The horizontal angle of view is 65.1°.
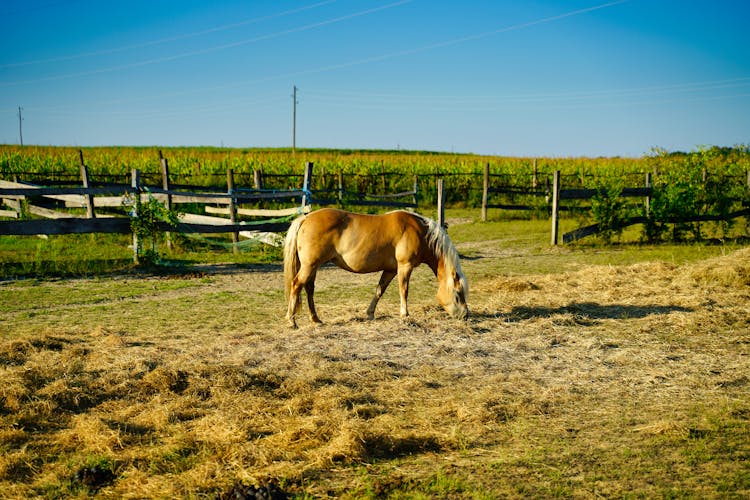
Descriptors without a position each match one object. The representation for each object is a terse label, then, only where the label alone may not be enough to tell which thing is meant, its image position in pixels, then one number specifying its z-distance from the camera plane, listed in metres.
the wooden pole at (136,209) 11.10
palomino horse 7.05
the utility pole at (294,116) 54.20
